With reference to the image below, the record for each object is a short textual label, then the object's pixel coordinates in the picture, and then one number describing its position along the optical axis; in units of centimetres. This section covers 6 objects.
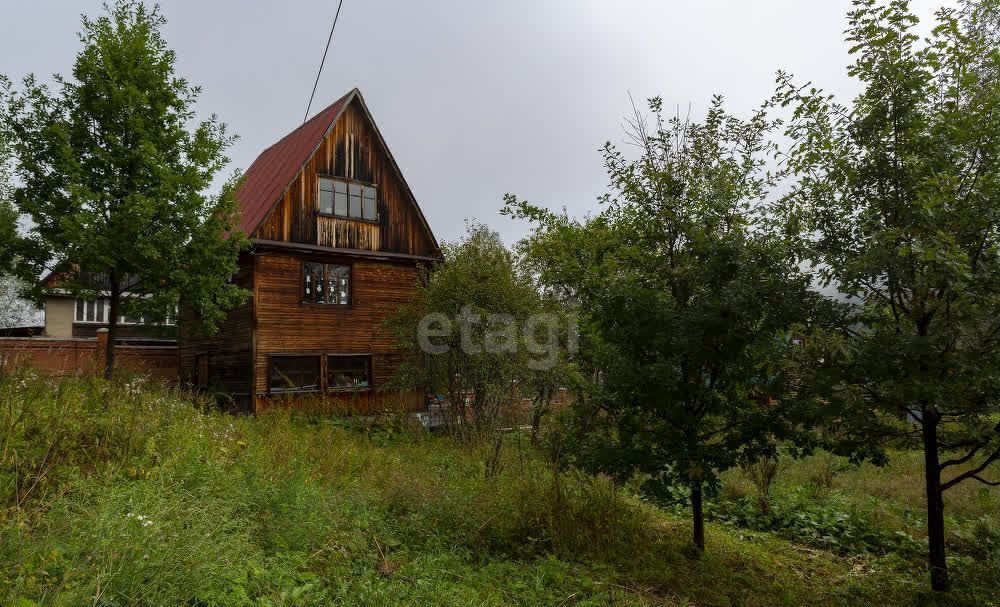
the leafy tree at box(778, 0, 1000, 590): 420
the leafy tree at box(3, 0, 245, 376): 1116
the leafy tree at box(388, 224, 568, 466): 1255
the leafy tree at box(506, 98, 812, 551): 514
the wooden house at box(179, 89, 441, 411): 1555
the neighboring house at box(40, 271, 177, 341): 2842
